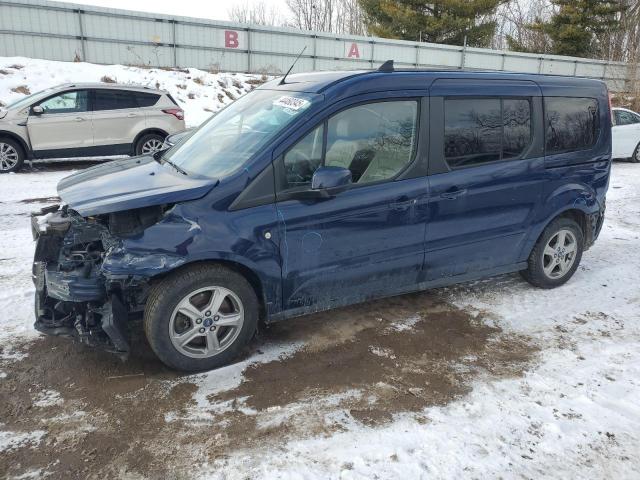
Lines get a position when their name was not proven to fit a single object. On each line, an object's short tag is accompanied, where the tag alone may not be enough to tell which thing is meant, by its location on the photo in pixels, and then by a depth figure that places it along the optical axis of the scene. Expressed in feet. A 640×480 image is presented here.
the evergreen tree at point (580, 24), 104.32
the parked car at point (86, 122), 32.76
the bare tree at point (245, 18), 173.68
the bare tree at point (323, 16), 171.63
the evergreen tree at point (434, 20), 96.27
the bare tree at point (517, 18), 128.57
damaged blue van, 10.52
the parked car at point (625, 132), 44.18
